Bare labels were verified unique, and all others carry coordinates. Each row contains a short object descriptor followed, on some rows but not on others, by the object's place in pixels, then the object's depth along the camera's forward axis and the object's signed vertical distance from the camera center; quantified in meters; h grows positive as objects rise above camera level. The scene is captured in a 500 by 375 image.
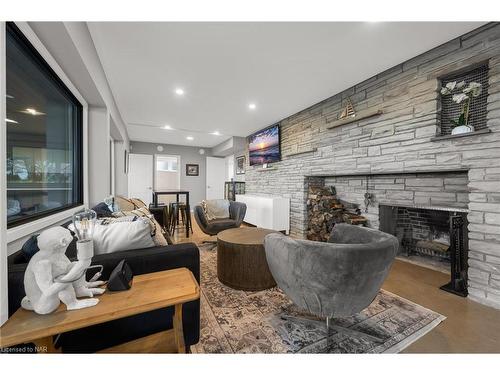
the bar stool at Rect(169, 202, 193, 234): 3.86 -0.61
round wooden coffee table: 1.89 -0.77
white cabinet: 3.95 -0.55
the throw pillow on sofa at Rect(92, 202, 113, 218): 1.90 -0.26
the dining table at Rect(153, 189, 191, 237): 3.76 -0.46
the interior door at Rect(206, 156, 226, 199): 7.28 +0.33
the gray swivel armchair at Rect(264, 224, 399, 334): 1.10 -0.50
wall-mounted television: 4.36 +0.96
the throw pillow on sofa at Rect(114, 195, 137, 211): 2.91 -0.29
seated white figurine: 0.75 -0.36
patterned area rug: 1.25 -1.01
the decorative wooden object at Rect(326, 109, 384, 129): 2.46 +0.93
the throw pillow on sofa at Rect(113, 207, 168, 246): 1.29 -0.34
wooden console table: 0.67 -0.49
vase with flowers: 1.75 +0.83
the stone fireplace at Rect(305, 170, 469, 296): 2.01 -0.32
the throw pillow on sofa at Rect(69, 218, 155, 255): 1.14 -0.30
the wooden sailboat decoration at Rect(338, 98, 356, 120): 2.77 +1.08
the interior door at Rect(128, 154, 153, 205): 6.17 +0.25
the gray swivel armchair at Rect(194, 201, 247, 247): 3.06 -0.58
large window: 1.19 +0.38
